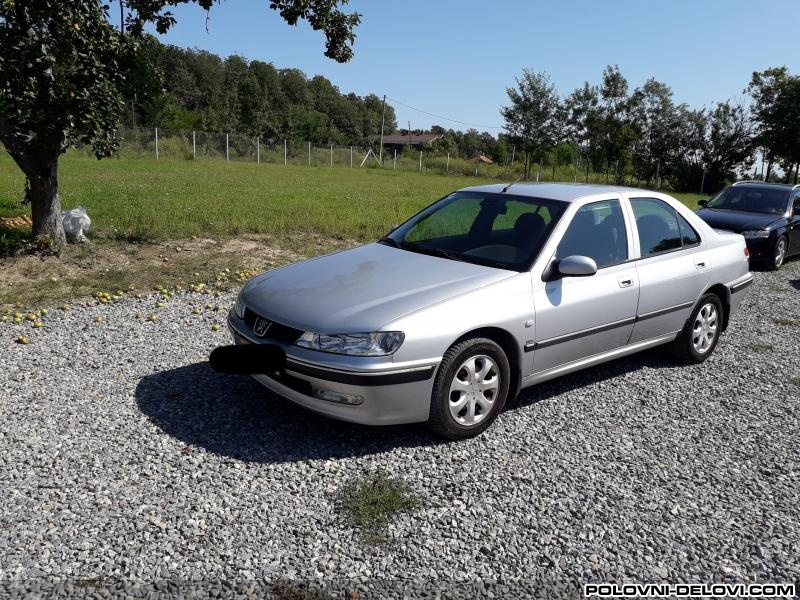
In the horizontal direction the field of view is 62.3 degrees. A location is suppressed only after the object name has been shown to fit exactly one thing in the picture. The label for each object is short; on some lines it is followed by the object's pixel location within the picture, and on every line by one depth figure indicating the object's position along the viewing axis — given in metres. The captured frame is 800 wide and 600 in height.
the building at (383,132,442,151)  112.69
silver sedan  4.04
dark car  11.62
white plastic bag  9.59
